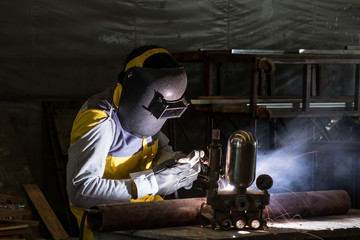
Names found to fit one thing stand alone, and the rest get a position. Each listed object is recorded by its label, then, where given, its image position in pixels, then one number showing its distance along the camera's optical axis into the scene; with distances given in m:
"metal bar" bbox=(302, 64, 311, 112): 5.28
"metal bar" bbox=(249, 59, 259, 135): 5.09
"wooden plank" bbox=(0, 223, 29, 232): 4.47
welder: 3.47
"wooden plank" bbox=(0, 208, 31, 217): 4.58
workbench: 2.91
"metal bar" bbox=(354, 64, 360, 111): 5.63
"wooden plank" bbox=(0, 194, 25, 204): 4.96
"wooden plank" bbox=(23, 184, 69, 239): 5.57
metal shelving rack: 5.07
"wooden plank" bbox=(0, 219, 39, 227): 4.65
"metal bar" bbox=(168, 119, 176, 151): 6.16
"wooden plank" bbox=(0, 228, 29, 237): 4.44
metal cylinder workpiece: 3.11
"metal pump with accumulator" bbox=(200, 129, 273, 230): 3.06
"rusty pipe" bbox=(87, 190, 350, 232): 2.98
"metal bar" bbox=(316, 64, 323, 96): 7.20
